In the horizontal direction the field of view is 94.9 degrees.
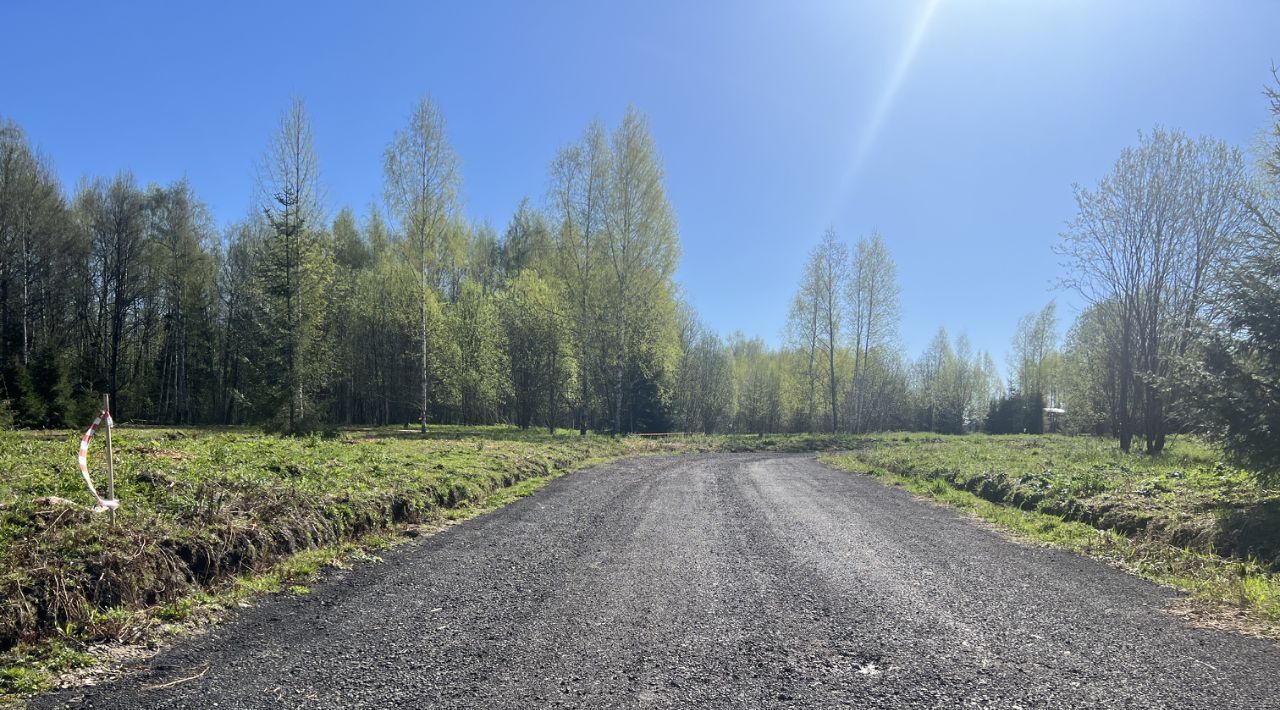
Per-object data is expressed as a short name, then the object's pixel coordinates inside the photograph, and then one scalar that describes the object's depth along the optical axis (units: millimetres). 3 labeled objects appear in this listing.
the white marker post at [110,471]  5324
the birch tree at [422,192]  26375
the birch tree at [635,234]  28047
